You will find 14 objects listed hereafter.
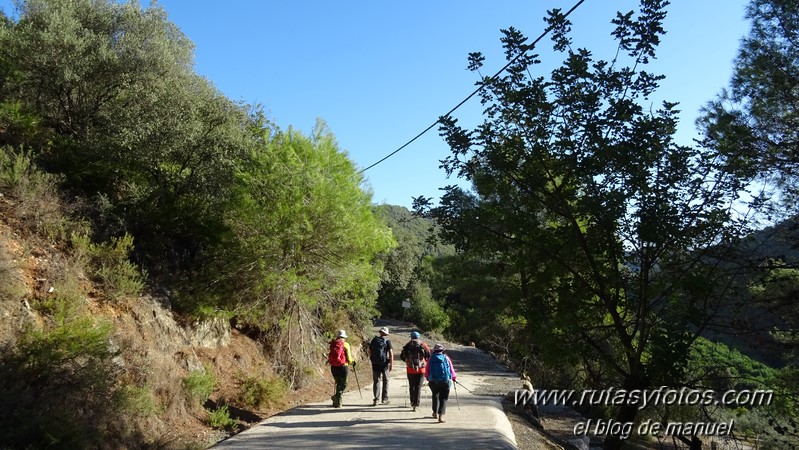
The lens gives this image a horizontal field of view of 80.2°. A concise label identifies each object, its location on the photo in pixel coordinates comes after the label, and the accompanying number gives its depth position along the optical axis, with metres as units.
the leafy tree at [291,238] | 11.77
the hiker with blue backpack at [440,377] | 9.01
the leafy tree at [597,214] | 7.02
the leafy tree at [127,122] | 11.70
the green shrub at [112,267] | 9.41
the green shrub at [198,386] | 9.09
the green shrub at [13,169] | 9.42
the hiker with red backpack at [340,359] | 10.24
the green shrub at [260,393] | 10.64
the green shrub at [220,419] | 8.94
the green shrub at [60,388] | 5.64
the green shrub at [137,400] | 7.21
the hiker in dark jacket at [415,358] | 9.73
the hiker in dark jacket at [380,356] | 10.58
